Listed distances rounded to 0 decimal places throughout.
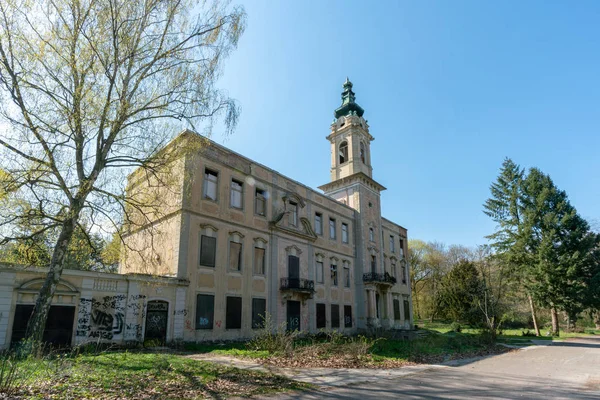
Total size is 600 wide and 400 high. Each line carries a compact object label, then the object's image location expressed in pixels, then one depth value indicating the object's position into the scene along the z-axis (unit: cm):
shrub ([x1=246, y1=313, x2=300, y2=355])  1397
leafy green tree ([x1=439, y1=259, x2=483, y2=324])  4150
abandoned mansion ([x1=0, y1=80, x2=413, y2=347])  1490
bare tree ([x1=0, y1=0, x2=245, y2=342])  948
